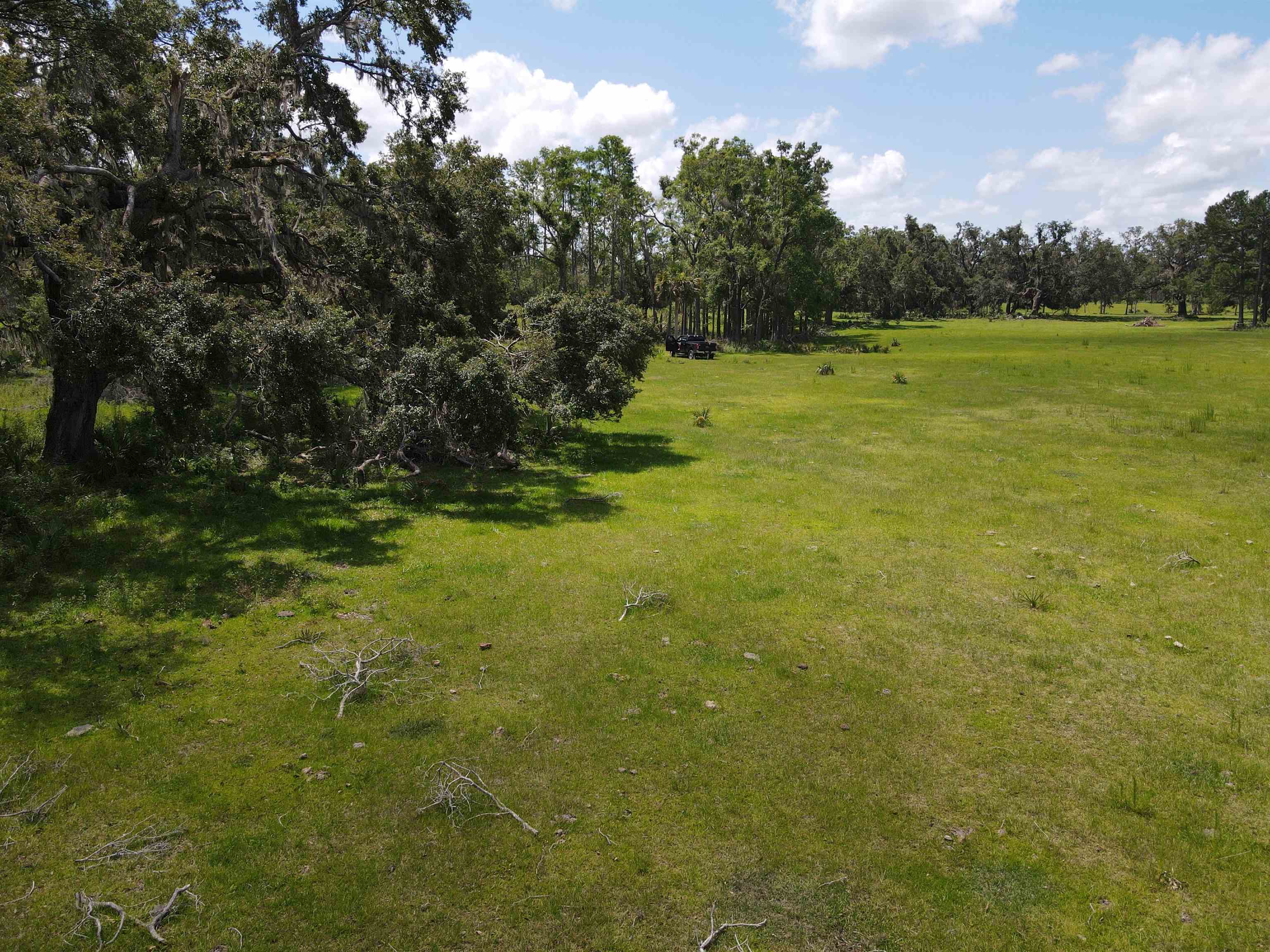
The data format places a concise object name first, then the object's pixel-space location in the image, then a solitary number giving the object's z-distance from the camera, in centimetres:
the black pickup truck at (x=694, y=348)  5591
